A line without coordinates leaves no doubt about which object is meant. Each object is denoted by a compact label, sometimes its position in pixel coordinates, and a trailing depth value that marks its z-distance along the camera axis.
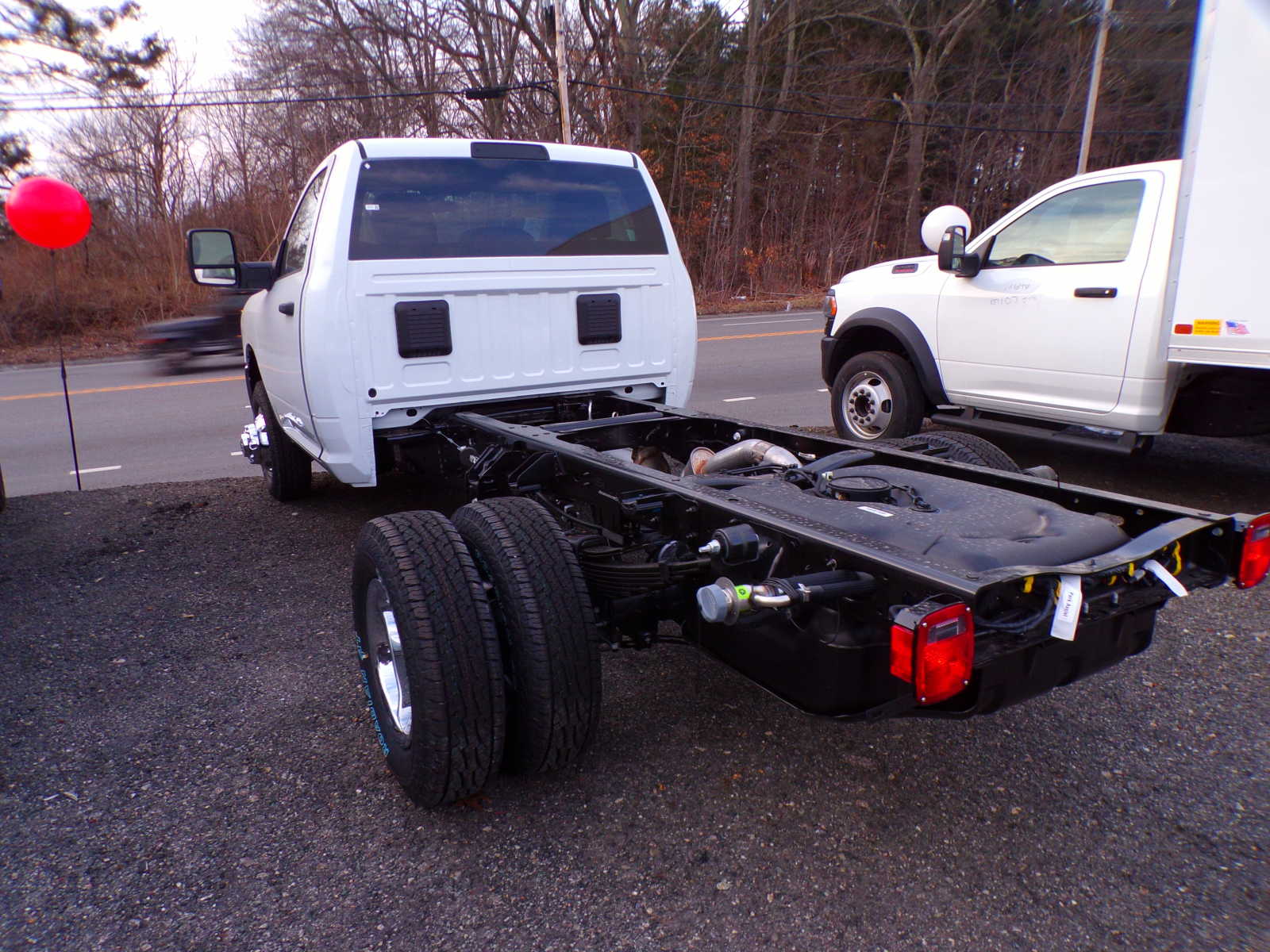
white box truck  4.47
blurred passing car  14.03
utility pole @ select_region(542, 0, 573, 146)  20.03
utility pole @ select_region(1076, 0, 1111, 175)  23.06
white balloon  6.28
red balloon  6.56
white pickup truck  2.10
